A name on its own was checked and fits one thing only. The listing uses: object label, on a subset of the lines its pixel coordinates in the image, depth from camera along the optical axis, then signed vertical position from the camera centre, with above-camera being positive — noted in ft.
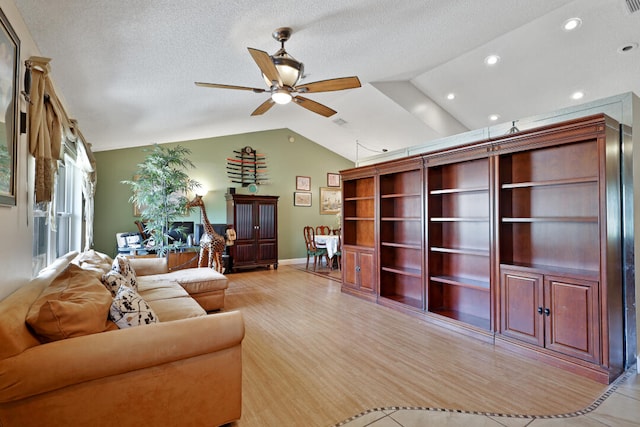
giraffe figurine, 18.10 -1.61
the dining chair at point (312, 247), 23.99 -2.28
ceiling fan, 8.76 +4.28
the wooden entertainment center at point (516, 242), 7.89 -0.86
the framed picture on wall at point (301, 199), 27.73 +1.74
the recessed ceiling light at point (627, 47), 12.41 +6.87
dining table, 22.40 -1.97
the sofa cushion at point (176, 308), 8.35 -2.60
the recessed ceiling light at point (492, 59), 14.15 +7.32
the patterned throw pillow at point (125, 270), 9.89 -1.66
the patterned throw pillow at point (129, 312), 5.92 -1.83
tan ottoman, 12.64 -2.81
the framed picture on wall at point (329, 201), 29.19 +1.62
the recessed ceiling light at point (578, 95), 15.47 +6.16
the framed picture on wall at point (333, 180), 29.45 +3.67
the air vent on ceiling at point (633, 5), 10.13 +7.05
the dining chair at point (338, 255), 22.81 -2.84
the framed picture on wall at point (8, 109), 5.17 +1.94
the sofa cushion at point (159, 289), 10.19 -2.52
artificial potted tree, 15.81 +1.51
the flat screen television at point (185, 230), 20.42 -0.87
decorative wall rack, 25.00 +4.24
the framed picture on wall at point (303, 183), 27.84 +3.18
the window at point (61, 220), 8.58 -0.03
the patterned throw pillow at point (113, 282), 7.82 -1.65
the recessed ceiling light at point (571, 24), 11.57 +7.34
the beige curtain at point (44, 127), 6.39 +2.06
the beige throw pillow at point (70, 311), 4.77 -1.51
